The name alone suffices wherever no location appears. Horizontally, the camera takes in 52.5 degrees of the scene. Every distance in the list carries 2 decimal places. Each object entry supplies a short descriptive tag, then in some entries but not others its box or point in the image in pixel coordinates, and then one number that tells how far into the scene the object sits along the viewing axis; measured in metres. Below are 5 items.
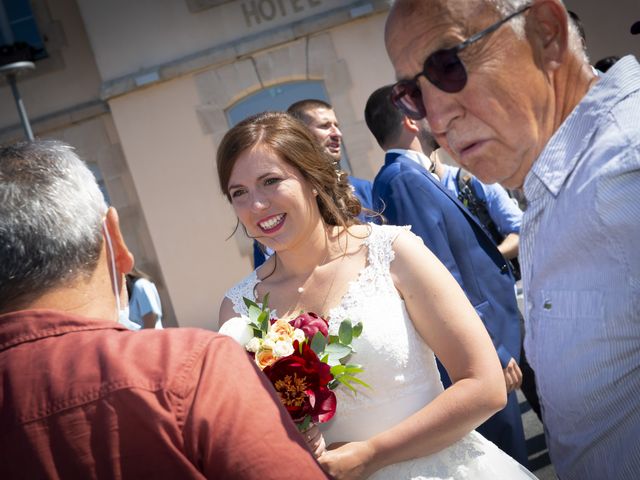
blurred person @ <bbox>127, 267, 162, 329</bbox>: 6.05
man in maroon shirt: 1.25
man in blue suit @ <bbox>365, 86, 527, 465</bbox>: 3.06
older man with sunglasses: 1.40
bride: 2.26
